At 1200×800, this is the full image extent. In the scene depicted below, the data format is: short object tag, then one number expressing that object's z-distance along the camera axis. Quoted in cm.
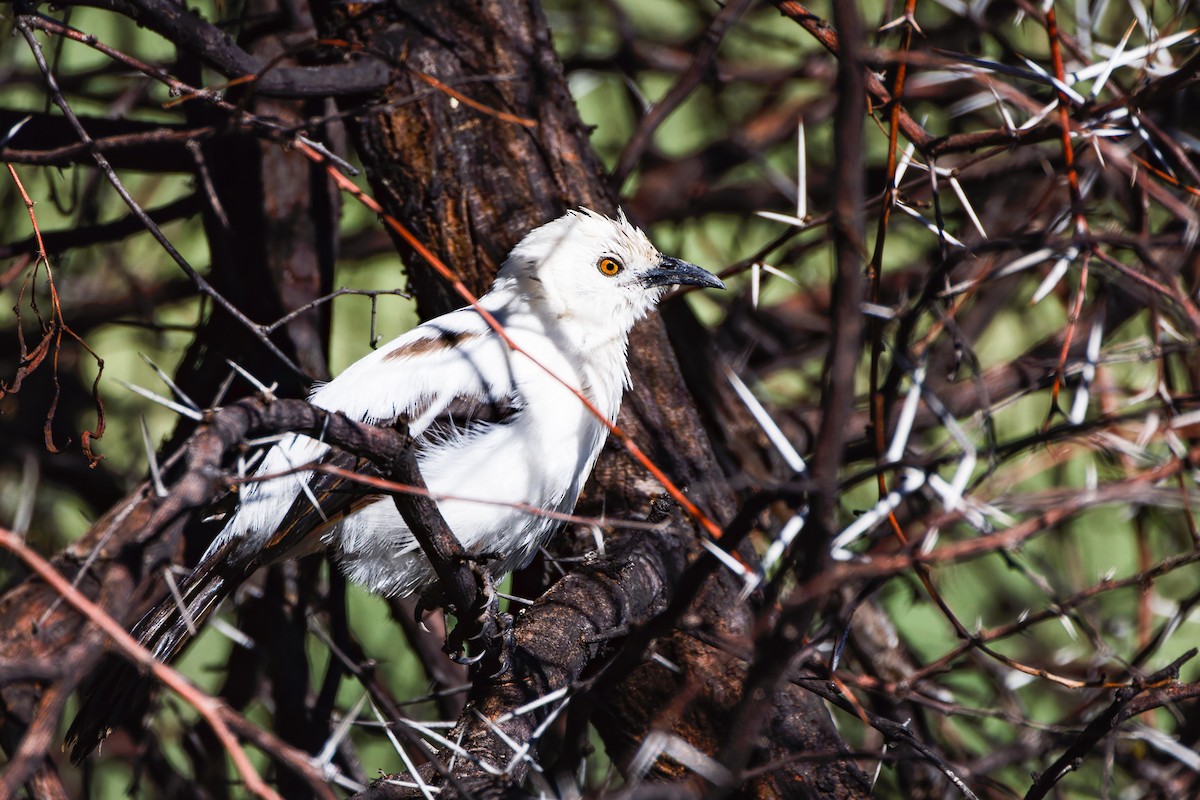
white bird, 621
